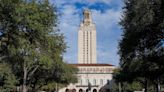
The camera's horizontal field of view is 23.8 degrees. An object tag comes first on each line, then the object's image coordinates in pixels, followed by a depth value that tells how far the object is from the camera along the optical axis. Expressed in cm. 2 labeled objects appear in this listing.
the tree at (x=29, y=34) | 2941
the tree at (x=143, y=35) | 2295
